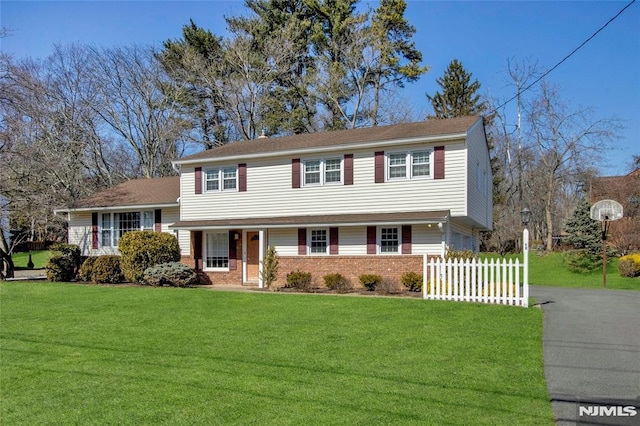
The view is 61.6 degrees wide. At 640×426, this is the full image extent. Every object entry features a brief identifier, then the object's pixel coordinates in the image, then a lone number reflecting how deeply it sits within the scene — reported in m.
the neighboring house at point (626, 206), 29.00
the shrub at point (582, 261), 27.34
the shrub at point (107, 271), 20.58
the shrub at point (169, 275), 19.39
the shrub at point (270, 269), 19.02
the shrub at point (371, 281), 17.64
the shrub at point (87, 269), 21.11
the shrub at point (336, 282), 18.19
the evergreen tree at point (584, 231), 28.84
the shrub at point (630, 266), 24.16
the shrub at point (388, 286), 17.37
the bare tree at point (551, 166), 37.59
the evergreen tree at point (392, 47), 36.88
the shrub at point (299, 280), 18.73
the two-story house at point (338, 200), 17.98
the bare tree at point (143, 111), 35.37
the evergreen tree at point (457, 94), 40.19
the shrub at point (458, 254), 17.05
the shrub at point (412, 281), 17.00
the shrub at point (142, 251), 20.19
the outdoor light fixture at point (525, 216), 22.74
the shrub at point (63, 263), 21.72
